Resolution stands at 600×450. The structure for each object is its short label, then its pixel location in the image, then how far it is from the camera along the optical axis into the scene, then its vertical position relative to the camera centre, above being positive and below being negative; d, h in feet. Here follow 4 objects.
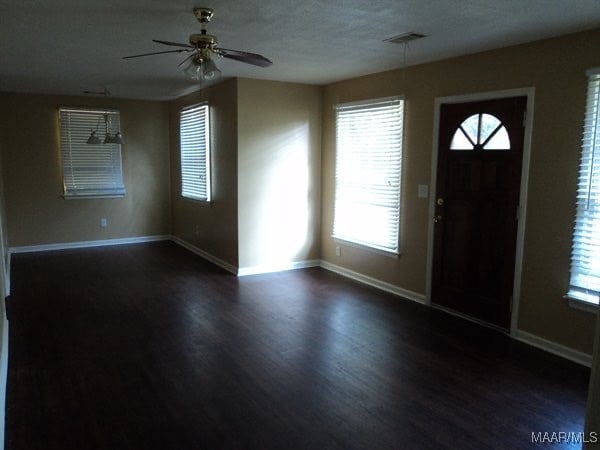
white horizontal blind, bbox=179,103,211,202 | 21.01 +0.47
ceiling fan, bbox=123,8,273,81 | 9.57 +2.30
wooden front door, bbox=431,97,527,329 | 12.75 -1.24
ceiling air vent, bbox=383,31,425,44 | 11.51 +3.24
